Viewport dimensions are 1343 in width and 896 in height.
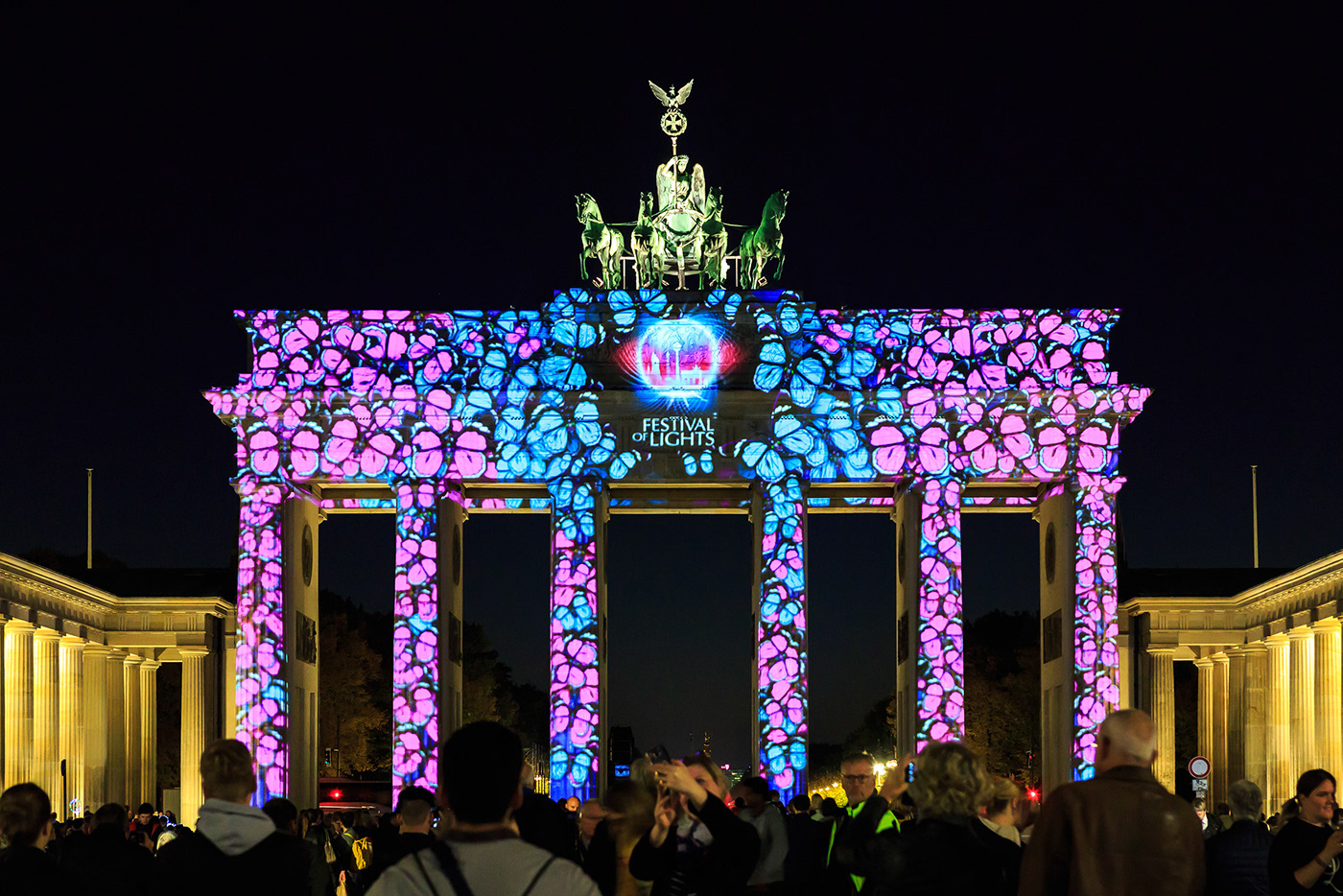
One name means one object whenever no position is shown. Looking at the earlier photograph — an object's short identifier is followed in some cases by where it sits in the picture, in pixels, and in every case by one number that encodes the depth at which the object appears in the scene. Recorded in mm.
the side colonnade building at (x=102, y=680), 55344
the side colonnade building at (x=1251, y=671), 57031
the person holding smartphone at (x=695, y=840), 10188
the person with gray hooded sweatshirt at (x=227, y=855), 8695
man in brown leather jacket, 8625
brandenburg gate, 55406
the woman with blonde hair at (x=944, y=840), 9461
